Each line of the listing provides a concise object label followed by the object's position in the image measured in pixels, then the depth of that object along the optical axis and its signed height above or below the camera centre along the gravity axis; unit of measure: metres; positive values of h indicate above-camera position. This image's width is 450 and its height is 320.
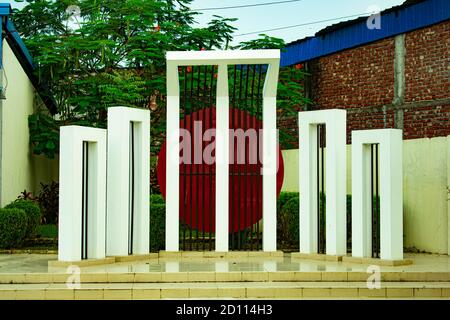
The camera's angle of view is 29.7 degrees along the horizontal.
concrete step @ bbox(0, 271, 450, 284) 11.39 -1.20
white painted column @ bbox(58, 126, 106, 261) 12.27 -0.09
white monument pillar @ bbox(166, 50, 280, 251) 13.96 +0.44
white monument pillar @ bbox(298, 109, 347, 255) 13.53 +0.12
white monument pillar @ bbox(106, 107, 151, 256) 13.52 +0.12
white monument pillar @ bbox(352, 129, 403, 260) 12.66 -0.10
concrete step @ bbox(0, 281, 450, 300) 10.54 -1.30
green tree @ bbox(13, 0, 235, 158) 19.67 +3.09
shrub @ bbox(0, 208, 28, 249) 14.88 -0.66
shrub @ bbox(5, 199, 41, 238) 16.06 -0.46
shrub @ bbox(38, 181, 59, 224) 20.77 -0.40
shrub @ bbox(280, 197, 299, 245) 15.54 -0.59
